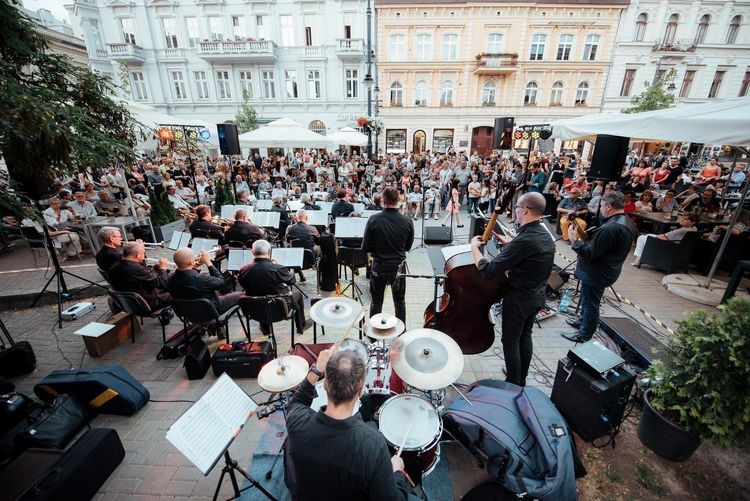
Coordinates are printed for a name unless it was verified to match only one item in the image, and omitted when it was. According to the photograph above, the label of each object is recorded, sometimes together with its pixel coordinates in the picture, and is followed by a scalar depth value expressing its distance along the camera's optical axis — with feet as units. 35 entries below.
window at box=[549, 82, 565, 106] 78.74
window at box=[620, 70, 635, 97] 79.20
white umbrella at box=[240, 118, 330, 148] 31.14
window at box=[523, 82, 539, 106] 78.95
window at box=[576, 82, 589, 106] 78.95
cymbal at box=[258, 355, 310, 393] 8.11
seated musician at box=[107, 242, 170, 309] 13.98
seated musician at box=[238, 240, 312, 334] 13.25
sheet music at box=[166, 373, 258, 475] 6.18
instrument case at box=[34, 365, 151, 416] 10.68
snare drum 7.23
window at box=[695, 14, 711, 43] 77.54
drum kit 7.41
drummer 4.70
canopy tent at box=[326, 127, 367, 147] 42.85
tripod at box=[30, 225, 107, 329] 16.53
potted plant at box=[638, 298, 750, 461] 7.93
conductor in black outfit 13.64
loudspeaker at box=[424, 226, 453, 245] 26.99
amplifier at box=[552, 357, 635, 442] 9.27
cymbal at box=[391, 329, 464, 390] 7.93
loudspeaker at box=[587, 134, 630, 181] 17.92
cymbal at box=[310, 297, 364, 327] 9.66
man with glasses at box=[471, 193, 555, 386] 9.86
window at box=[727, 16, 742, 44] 77.29
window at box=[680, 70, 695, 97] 80.89
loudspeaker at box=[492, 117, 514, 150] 29.68
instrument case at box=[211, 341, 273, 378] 12.50
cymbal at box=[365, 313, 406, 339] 9.49
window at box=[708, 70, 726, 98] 80.89
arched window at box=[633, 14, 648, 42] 76.48
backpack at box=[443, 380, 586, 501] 7.14
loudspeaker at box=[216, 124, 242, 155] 27.22
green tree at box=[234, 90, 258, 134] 70.38
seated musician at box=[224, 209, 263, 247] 20.26
